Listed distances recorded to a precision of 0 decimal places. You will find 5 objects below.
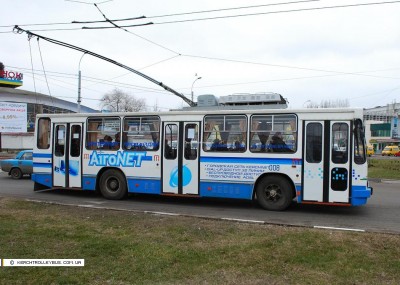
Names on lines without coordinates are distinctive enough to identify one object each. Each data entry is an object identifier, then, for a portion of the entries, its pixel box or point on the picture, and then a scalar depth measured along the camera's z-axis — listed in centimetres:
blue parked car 1866
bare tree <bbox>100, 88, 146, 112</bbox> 7575
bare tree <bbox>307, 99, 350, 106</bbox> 7506
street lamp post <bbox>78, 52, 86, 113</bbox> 3203
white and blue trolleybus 933
